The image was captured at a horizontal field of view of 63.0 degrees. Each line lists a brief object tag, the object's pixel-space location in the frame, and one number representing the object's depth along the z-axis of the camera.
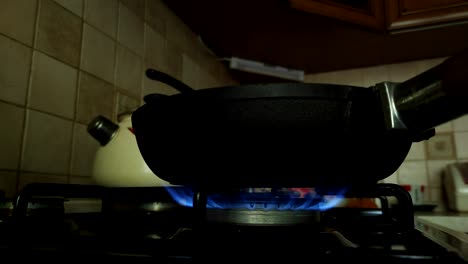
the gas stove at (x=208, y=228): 0.26
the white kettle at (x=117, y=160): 0.61
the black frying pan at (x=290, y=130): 0.30
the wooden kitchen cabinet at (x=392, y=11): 0.99
